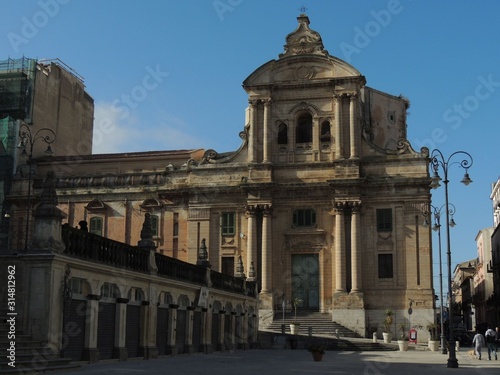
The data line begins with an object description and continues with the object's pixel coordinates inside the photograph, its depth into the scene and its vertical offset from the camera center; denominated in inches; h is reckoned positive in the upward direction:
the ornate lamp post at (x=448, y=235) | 1062.4 +114.2
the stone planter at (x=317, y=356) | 1152.8 -84.0
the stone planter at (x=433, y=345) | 1697.8 -96.4
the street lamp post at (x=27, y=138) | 2248.6 +536.5
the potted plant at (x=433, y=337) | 1701.5 -84.1
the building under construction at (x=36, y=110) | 2260.1 +641.5
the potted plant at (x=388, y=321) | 1904.5 -45.2
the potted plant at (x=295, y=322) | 1811.0 -51.0
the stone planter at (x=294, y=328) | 1809.8 -62.7
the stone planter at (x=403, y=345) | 1673.8 -95.1
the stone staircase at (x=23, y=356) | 649.0 -52.1
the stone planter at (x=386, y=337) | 1814.5 -83.8
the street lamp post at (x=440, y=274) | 1568.7 +67.7
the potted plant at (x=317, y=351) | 1152.8 -76.9
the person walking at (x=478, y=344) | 1321.6 -72.1
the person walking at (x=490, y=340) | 1344.7 -67.5
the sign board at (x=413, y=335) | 1836.9 -80.3
